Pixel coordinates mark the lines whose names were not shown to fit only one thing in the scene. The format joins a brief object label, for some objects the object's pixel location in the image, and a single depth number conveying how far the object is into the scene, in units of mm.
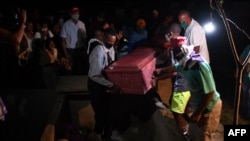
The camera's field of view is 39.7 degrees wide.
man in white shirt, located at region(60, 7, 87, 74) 7684
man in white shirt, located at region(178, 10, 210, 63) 6555
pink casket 5203
